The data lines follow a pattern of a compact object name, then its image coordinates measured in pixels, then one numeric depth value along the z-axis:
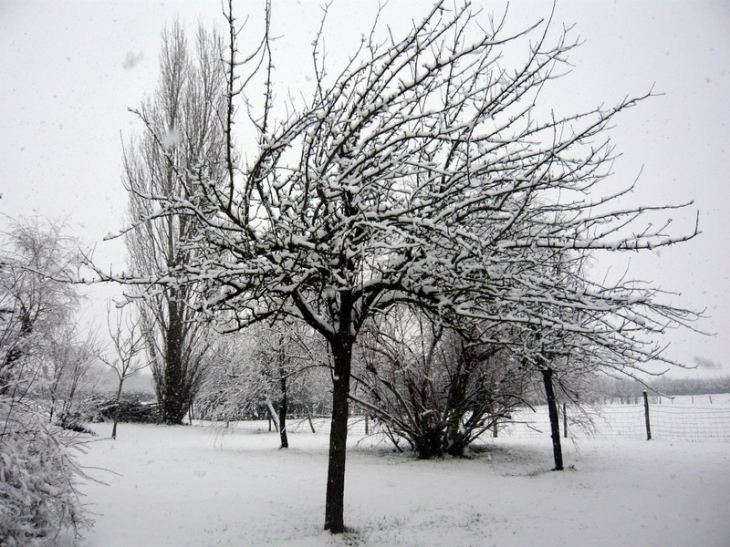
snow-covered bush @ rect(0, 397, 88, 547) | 3.58
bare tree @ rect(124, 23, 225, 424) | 16.53
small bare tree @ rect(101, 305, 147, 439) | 14.65
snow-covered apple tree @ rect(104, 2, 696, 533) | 4.12
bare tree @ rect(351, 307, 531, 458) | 10.53
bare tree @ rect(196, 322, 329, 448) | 12.72
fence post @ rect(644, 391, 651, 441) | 13.17
